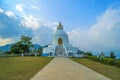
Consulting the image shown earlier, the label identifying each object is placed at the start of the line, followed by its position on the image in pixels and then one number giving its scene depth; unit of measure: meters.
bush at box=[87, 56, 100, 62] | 8.52
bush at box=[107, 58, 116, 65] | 5.95
